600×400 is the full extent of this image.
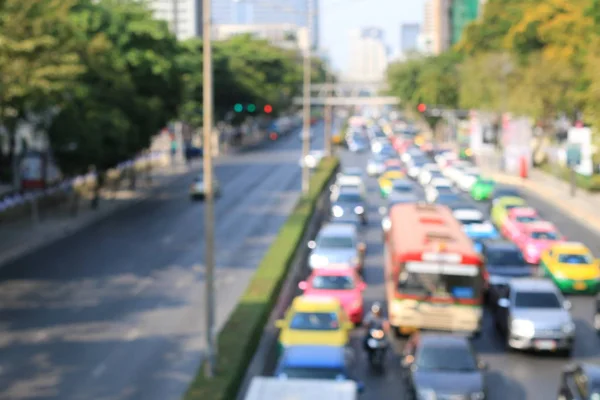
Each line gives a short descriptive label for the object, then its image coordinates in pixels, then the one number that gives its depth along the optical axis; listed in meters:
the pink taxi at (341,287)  25.61
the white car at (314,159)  70.38
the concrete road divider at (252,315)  17.02
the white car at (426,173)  59.71
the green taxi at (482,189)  55.53
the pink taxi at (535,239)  34.09
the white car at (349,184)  48.19
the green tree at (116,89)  45.34
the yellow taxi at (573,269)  29.45
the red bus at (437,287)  22.86
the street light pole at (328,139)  84.75
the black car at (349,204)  42.82
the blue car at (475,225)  36.78
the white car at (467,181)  58.34
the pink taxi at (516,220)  37.19
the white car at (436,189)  47.28
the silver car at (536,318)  22.64
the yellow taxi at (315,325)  20.70
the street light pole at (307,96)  50.97
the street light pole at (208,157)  19.00
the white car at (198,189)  54.42
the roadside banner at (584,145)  61.69
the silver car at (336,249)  30.97
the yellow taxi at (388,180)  53.90
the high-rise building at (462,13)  180.12
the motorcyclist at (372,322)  21.53
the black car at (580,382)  15.70
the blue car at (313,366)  17.80
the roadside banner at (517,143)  69.44
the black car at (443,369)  18.03
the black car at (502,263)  28.50
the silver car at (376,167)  68.50
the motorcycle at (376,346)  21.30
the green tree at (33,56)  32.00
